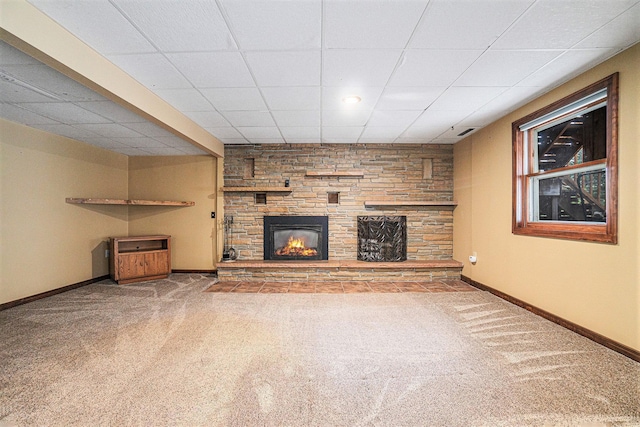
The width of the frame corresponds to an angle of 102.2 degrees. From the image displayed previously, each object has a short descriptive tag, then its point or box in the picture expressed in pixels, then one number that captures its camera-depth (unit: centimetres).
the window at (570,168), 217
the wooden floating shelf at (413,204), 460
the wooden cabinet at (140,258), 414
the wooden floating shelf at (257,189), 462
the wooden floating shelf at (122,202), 381
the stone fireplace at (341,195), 474
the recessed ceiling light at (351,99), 284
